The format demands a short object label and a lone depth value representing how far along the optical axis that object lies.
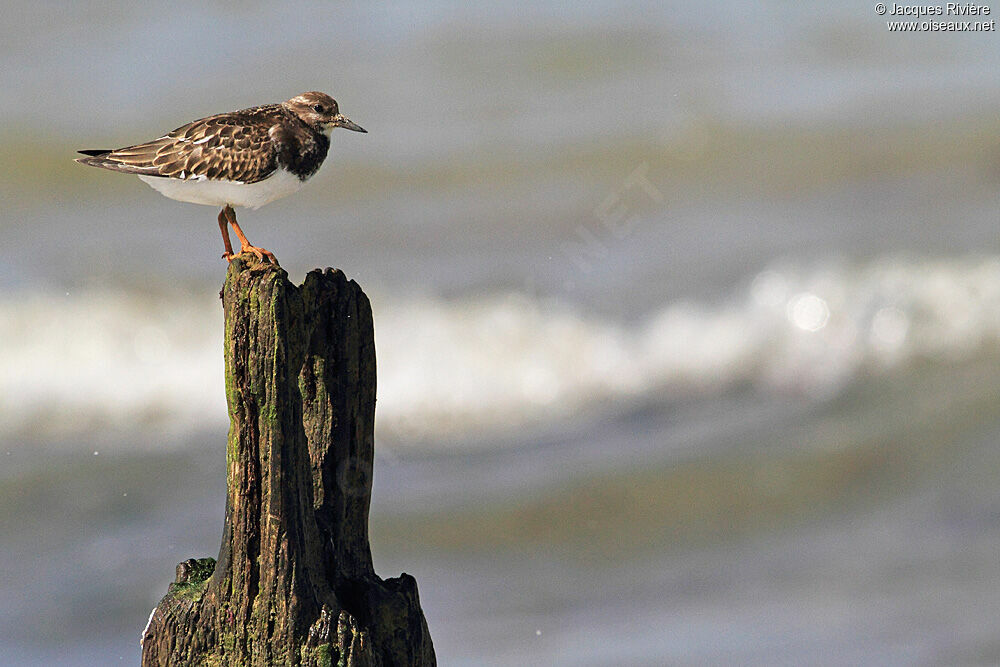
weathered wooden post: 15.46
